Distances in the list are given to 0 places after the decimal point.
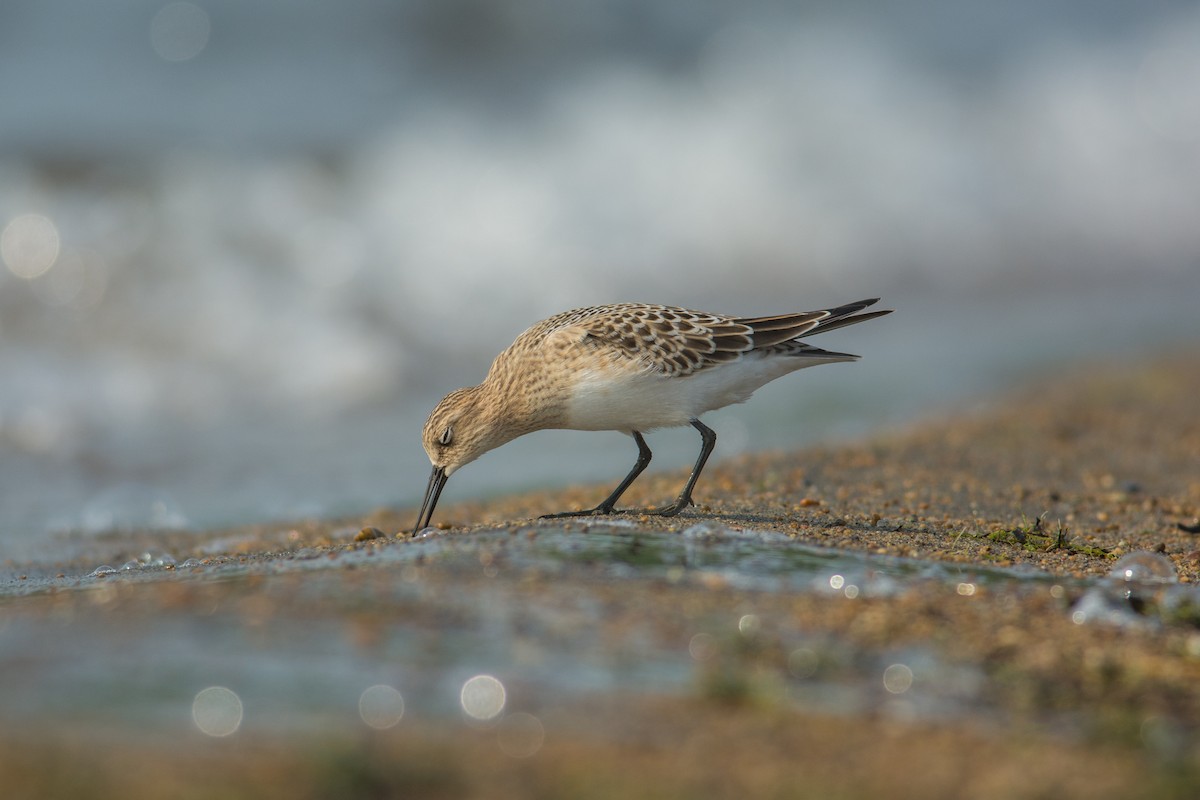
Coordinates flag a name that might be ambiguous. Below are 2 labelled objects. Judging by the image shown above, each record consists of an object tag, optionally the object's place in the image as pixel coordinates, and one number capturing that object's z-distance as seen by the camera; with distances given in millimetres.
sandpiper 13148
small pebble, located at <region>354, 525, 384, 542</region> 12581
